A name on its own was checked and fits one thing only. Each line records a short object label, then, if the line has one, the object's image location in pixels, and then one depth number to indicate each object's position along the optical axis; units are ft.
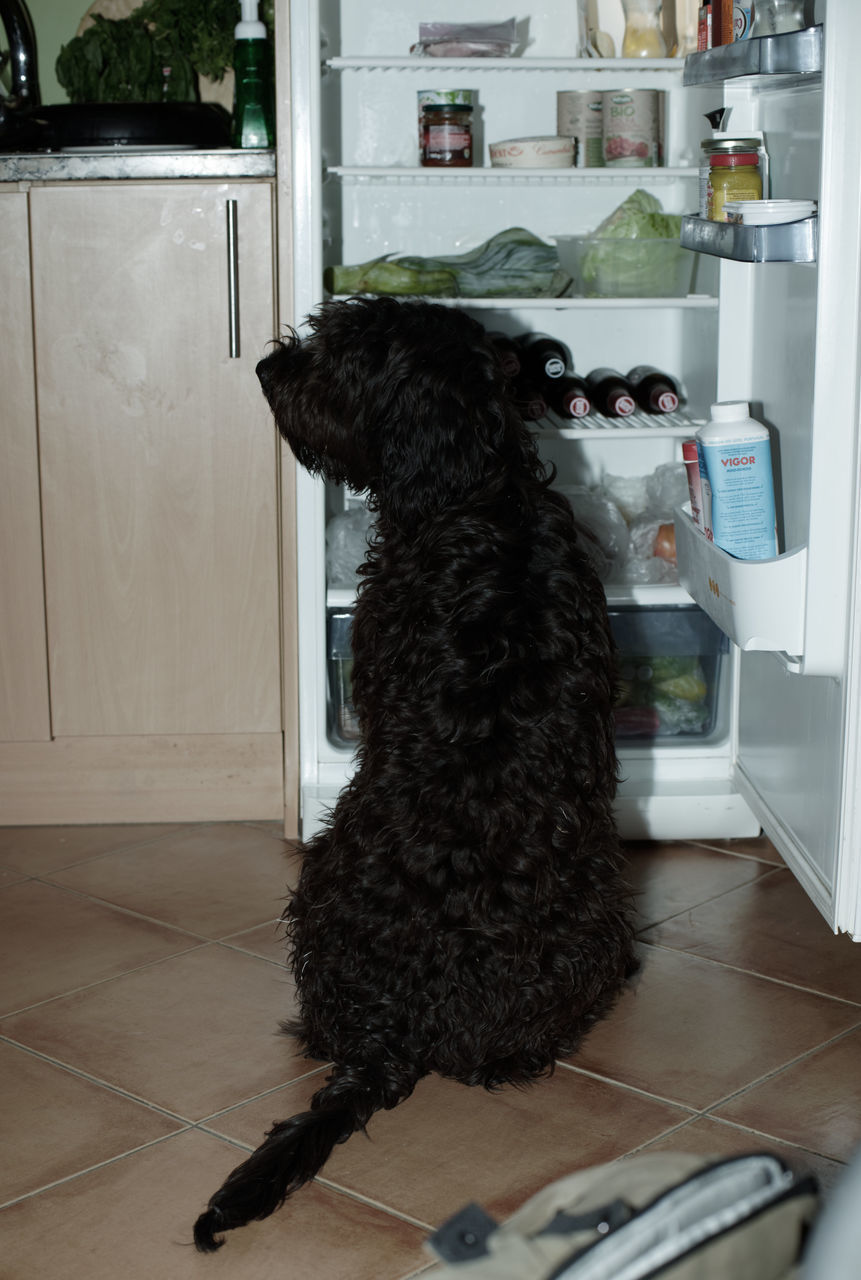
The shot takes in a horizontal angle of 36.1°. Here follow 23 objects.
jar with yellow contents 6.59
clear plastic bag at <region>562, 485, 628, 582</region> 9.23
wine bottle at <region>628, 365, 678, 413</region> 9.42
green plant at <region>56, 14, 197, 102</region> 9.81
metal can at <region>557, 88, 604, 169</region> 8.98
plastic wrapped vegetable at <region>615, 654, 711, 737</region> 9.59
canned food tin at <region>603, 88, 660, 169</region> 8.75
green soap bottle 8.75
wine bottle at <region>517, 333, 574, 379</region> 9.39
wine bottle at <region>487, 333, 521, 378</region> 8.38
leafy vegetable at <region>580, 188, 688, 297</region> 8.94
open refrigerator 5.90
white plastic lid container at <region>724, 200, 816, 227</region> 5.94
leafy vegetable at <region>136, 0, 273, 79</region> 9.65
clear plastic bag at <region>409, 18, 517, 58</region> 8.60
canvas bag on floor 2.50
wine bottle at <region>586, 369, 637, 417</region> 9.21
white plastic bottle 6.32
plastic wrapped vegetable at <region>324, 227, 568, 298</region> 8.64
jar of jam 8.59
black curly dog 5.71
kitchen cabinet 8.79
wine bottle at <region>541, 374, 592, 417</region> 9.08
